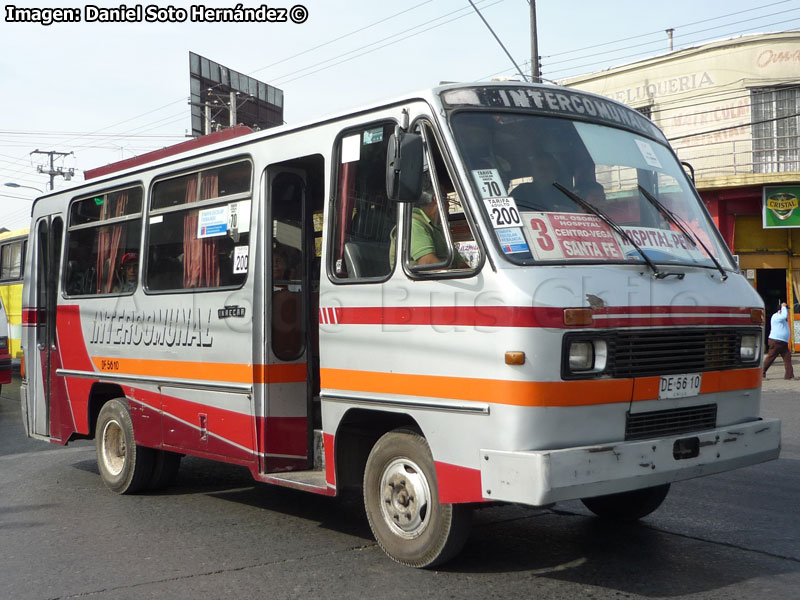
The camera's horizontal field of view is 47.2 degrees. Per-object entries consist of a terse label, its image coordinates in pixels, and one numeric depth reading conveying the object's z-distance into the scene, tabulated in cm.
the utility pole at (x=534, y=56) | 1923
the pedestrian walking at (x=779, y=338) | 1728
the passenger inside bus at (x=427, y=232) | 508
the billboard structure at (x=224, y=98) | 3644
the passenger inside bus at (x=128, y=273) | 790
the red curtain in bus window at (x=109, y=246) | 820
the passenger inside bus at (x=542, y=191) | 502
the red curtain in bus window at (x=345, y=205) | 573
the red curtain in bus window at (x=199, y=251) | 691
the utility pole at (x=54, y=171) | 5956
